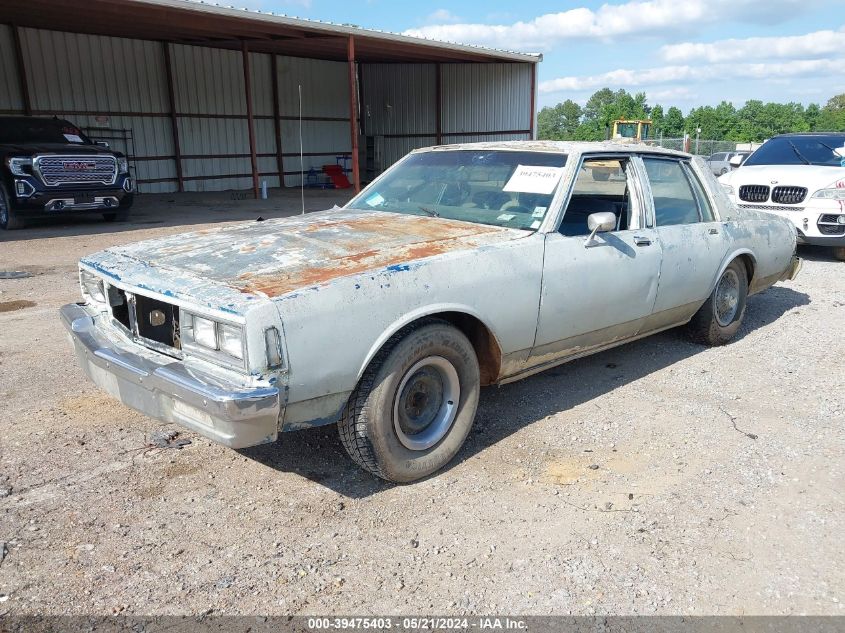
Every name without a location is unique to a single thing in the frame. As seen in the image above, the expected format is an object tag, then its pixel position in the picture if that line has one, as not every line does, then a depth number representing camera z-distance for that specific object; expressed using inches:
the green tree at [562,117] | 4953.7
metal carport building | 626.5
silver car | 104.7
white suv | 341.1
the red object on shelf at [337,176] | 928.3
